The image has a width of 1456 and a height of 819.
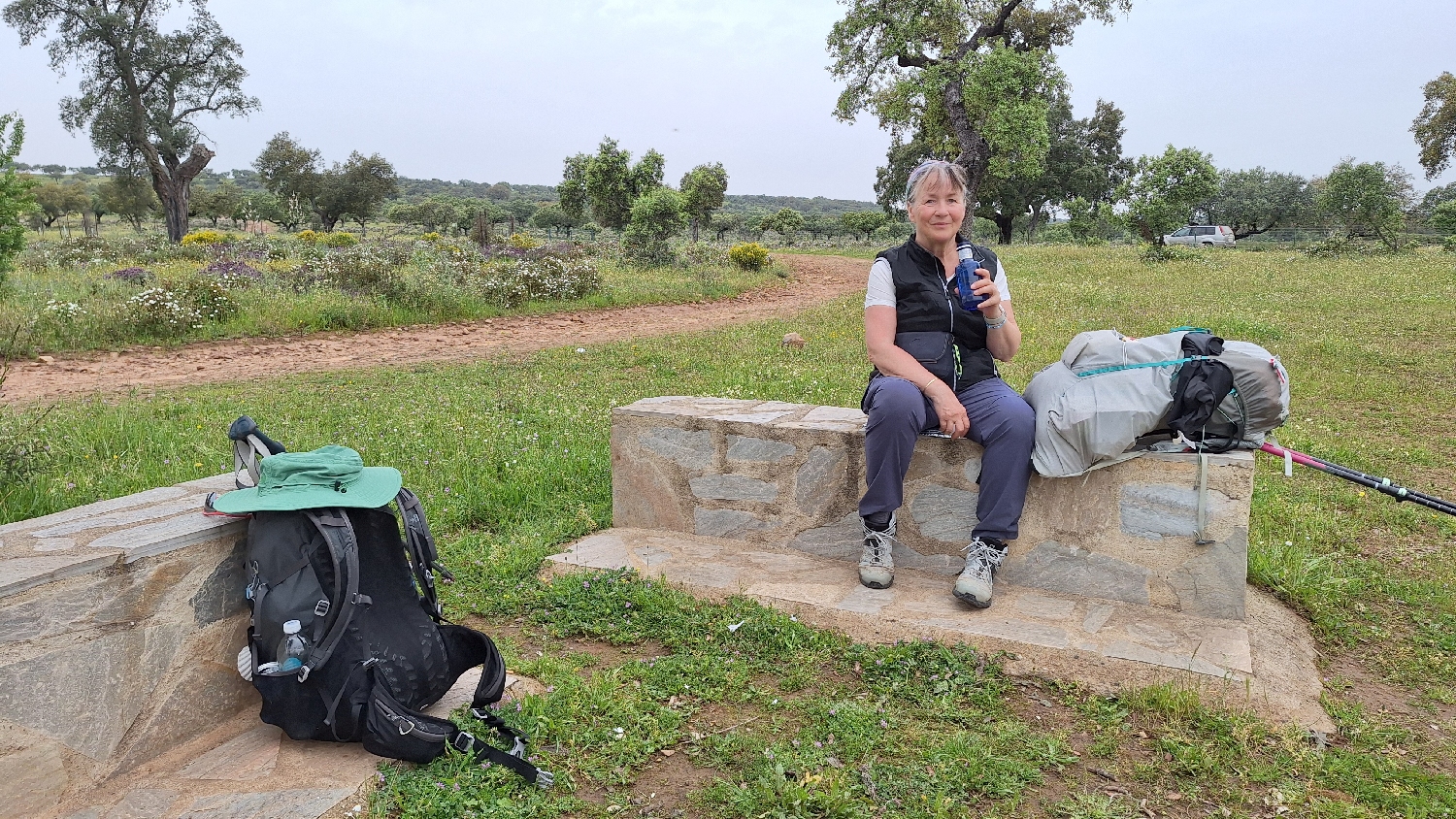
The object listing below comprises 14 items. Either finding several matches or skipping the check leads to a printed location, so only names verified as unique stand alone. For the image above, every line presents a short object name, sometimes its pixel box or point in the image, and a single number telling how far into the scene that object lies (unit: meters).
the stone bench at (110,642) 1.90
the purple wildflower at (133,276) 11.84
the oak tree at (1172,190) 19.48
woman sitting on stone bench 2.99
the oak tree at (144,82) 25.36
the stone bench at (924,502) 2.94
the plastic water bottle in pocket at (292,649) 2.13
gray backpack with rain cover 2.80
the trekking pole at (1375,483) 2.64
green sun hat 2.23
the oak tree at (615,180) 24.89
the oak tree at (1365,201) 23.73
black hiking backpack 2.16
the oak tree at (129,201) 38.78
